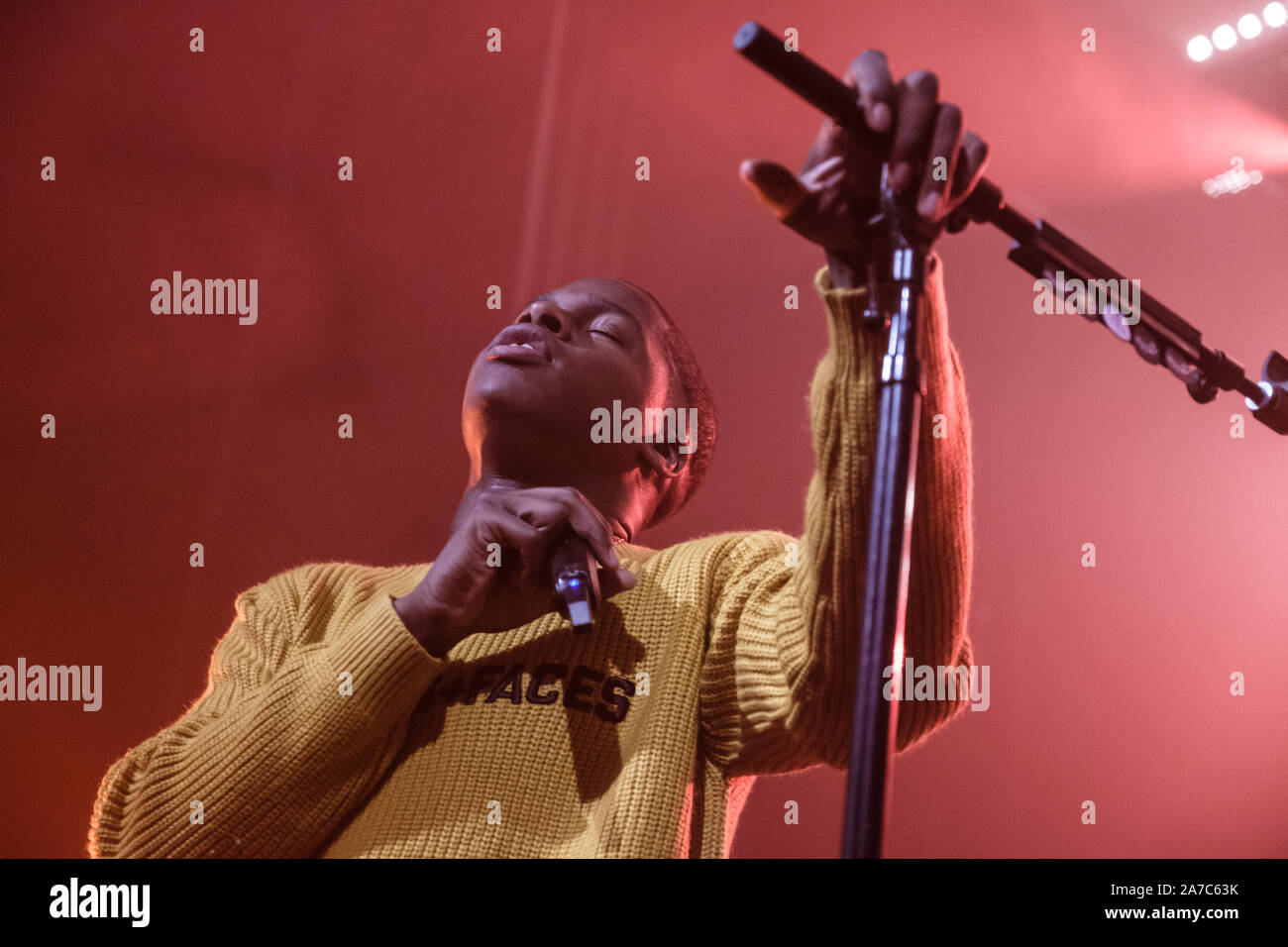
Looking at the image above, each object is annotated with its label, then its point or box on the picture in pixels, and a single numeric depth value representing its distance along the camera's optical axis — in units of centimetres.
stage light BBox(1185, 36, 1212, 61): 267
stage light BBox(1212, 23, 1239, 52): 264
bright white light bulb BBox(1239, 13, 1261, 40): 261
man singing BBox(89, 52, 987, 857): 97
